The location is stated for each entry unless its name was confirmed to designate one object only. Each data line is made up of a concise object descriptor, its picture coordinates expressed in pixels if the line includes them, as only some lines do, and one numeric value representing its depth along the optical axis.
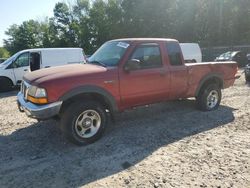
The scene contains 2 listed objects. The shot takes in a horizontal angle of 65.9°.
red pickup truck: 3.41
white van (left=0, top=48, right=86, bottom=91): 8.52
